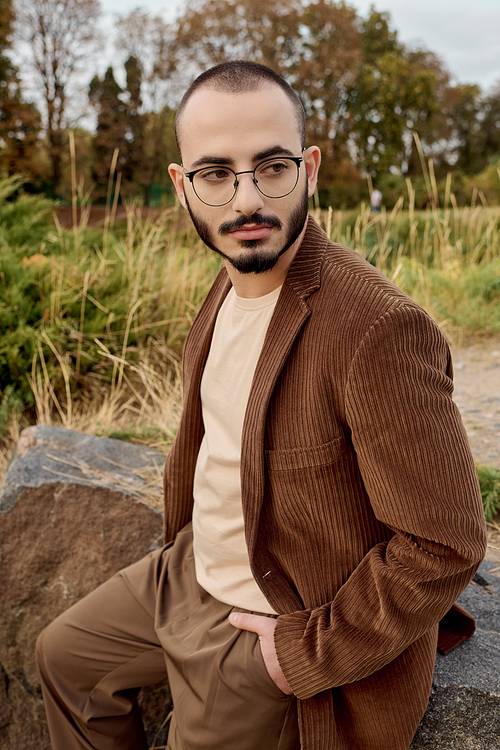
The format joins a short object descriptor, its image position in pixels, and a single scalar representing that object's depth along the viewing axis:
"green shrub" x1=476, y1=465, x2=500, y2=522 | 2.18
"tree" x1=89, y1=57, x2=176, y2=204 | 19.72
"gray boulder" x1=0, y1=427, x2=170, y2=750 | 2.35
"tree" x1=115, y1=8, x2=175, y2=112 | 20.48
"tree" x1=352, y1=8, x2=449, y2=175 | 23.86
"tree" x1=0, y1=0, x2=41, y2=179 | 15.27
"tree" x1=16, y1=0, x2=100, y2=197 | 17.94
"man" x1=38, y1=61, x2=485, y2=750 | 1.09
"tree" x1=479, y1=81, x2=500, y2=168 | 29.73
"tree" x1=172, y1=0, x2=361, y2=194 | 21.69
